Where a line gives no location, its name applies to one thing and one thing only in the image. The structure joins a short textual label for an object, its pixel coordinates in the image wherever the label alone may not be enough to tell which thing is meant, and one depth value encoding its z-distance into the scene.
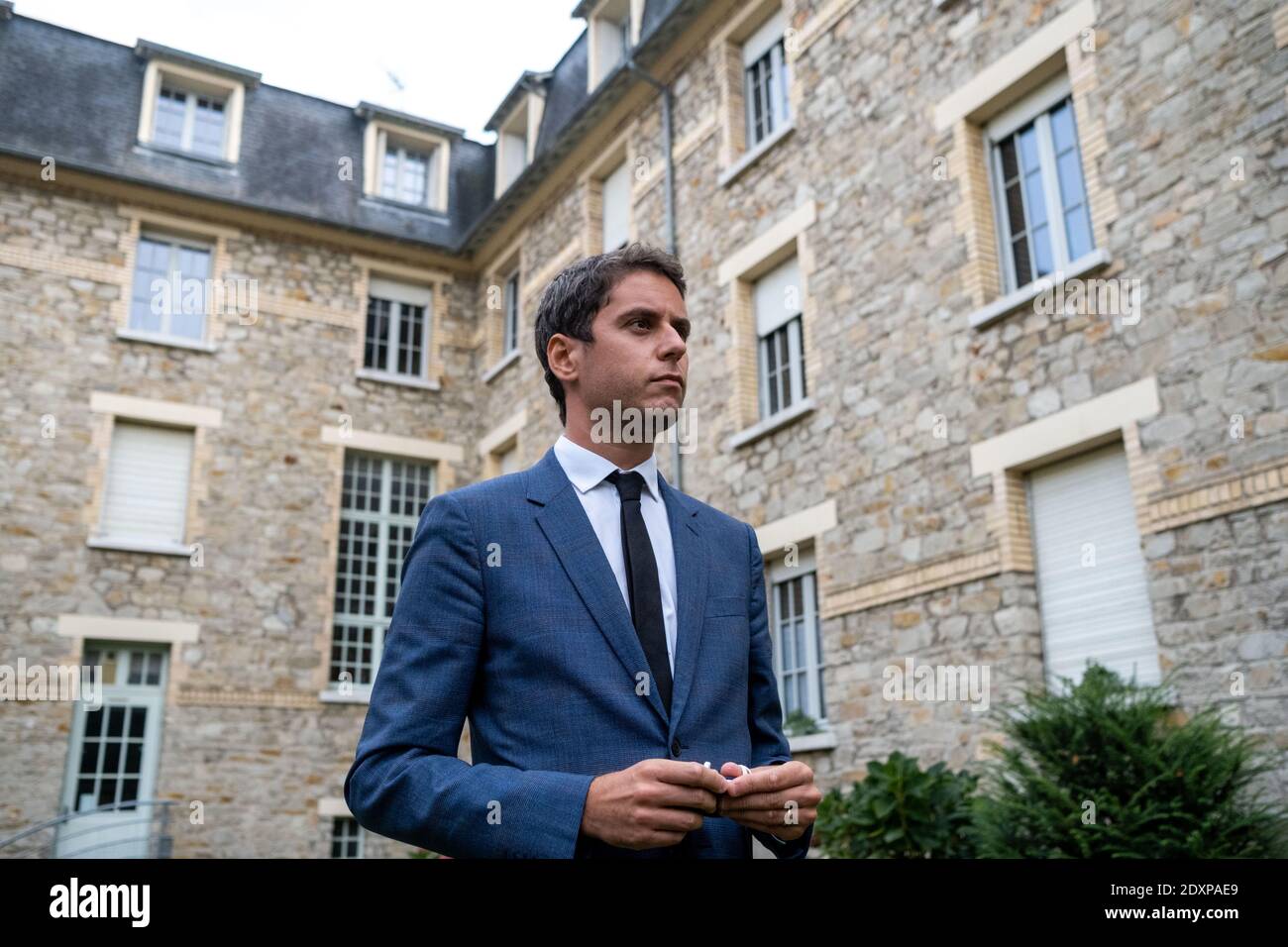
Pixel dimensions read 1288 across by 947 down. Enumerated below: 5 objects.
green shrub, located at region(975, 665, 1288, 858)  5.64
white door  13.79
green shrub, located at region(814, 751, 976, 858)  7.24
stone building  7.38
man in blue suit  1.57
